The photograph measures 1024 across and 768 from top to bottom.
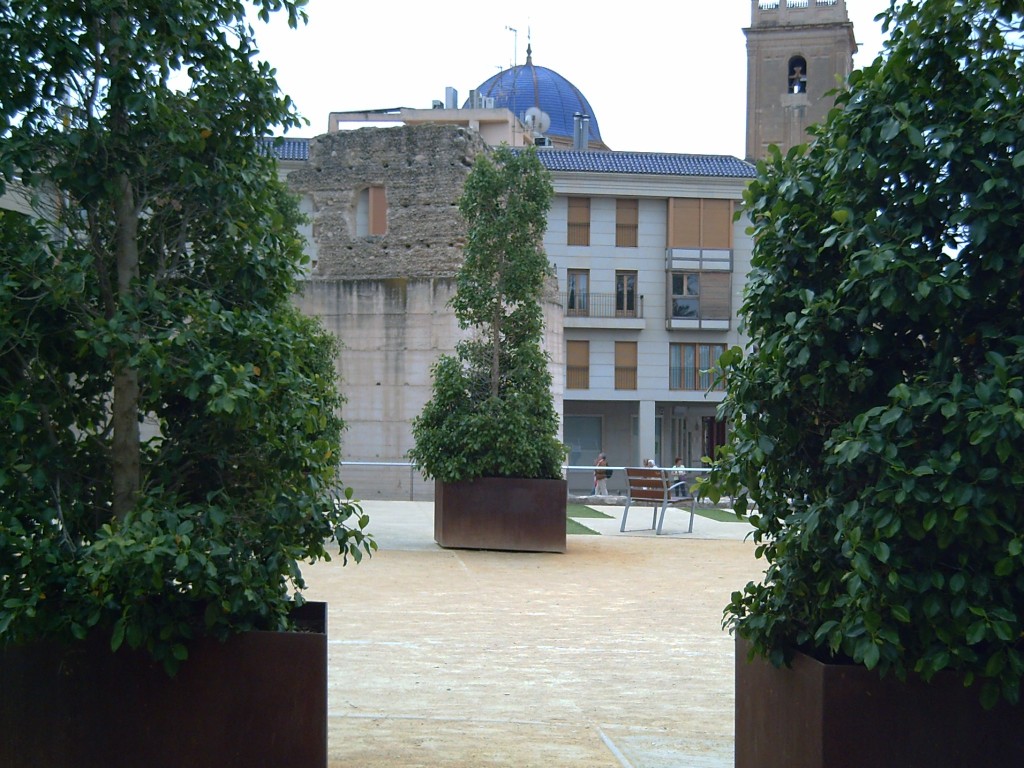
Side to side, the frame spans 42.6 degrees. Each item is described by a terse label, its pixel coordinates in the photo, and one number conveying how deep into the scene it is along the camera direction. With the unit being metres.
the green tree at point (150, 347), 3.72
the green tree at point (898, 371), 3.21
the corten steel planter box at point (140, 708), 3.80
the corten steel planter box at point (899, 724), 3.42
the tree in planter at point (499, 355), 13.08
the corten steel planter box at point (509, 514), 13.02
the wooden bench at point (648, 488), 16.89
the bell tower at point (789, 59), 58.50
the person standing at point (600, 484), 31.06
